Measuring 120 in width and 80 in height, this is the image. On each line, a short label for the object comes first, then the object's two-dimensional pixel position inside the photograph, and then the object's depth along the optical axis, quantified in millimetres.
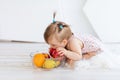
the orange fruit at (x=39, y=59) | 1647
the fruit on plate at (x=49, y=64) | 1640
